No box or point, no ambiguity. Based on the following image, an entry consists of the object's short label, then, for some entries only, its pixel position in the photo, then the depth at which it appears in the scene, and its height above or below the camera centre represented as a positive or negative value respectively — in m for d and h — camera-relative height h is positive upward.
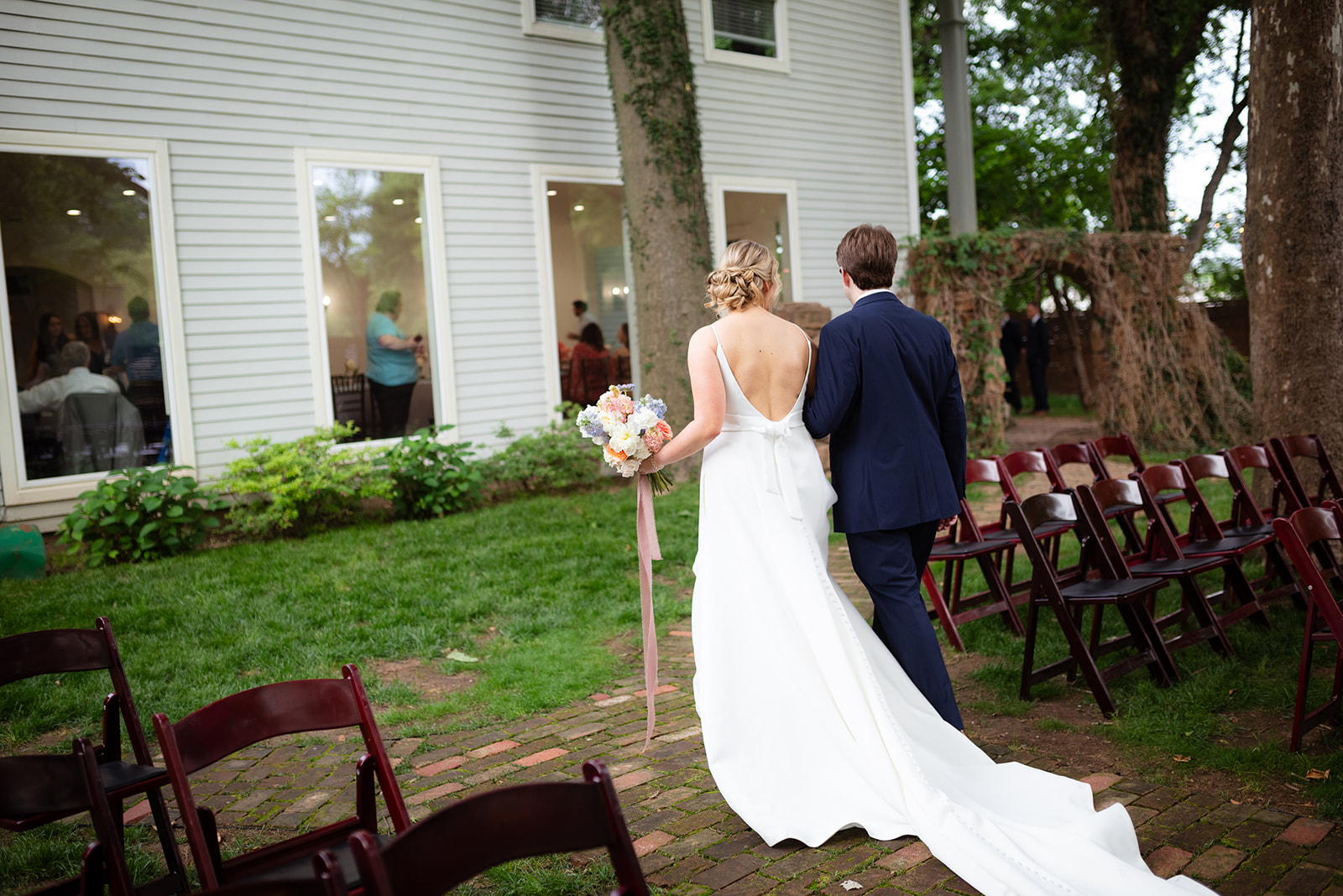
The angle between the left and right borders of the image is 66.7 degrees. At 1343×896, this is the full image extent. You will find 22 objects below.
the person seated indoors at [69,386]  8.41 +0.08
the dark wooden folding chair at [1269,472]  6.19 -0.88
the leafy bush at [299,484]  8.49 -0.85
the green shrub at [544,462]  10.20 -0.92
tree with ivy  10.35 +1.93
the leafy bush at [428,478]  9.34 -0.94
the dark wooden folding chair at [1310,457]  6.39 -0.84
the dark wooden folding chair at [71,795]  2.45 -0.99
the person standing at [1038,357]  19.53 -0.24
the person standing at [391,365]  10.33 +0.14
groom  3.86 -0.33
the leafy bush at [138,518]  7.82 -0.98
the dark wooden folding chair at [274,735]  2.51 -0.92
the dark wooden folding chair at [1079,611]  4.46 -1.22
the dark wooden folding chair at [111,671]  3.15 -0.90
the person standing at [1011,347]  19.66 -0.01
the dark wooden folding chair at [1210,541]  5.31 -1.12
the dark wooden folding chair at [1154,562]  4.88 -1.10
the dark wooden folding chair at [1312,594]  3.68 -0.95
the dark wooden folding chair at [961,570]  5.55 -1.25
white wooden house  8.45 +1.89
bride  3.40 -1.11
